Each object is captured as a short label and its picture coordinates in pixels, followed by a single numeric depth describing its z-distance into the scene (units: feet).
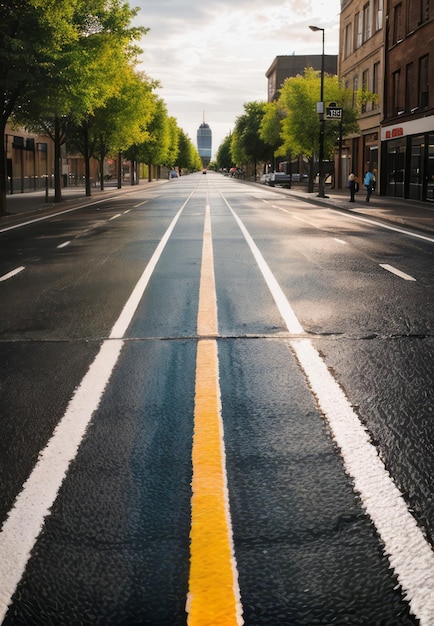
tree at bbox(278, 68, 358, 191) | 172.76
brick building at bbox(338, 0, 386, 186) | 154.61
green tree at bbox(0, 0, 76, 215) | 80.18
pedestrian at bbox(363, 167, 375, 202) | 121.29
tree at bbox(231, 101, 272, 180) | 366.84
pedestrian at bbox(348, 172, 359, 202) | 121.90
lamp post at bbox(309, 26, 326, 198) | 141.59
